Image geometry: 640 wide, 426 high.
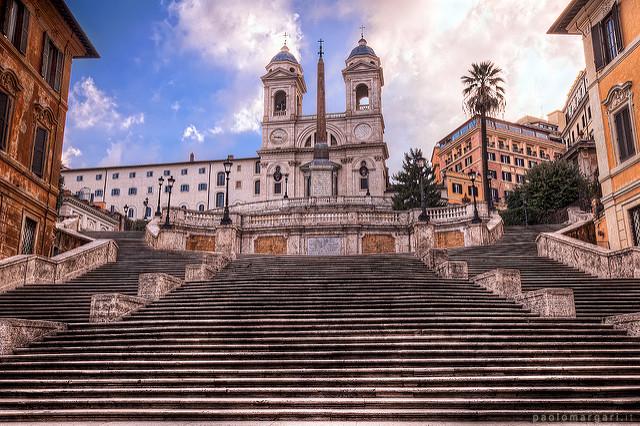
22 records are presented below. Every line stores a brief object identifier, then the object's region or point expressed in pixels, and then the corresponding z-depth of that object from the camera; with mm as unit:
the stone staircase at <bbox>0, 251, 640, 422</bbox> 9492
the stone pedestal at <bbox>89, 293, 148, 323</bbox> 14531
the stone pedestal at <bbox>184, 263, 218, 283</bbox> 19708
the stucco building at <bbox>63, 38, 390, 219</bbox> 83125
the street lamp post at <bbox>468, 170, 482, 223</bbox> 33094
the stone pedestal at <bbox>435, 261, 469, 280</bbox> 19281
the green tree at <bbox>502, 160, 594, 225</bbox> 46812
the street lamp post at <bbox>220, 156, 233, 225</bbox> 33122
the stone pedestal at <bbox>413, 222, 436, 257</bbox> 32719
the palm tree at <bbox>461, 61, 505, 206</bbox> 49719
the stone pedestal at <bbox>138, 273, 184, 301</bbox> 16812
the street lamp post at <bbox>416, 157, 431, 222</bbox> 30812
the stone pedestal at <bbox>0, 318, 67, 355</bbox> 12438
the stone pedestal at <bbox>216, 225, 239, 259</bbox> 33656
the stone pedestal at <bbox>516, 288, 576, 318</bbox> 13945
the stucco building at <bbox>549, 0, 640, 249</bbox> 23000
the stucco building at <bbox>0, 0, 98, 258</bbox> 22406
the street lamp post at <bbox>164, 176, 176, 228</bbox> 33312
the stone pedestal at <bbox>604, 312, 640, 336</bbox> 12531
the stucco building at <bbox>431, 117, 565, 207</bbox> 97688
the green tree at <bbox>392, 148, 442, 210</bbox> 54125
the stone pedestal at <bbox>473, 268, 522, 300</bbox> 16094
